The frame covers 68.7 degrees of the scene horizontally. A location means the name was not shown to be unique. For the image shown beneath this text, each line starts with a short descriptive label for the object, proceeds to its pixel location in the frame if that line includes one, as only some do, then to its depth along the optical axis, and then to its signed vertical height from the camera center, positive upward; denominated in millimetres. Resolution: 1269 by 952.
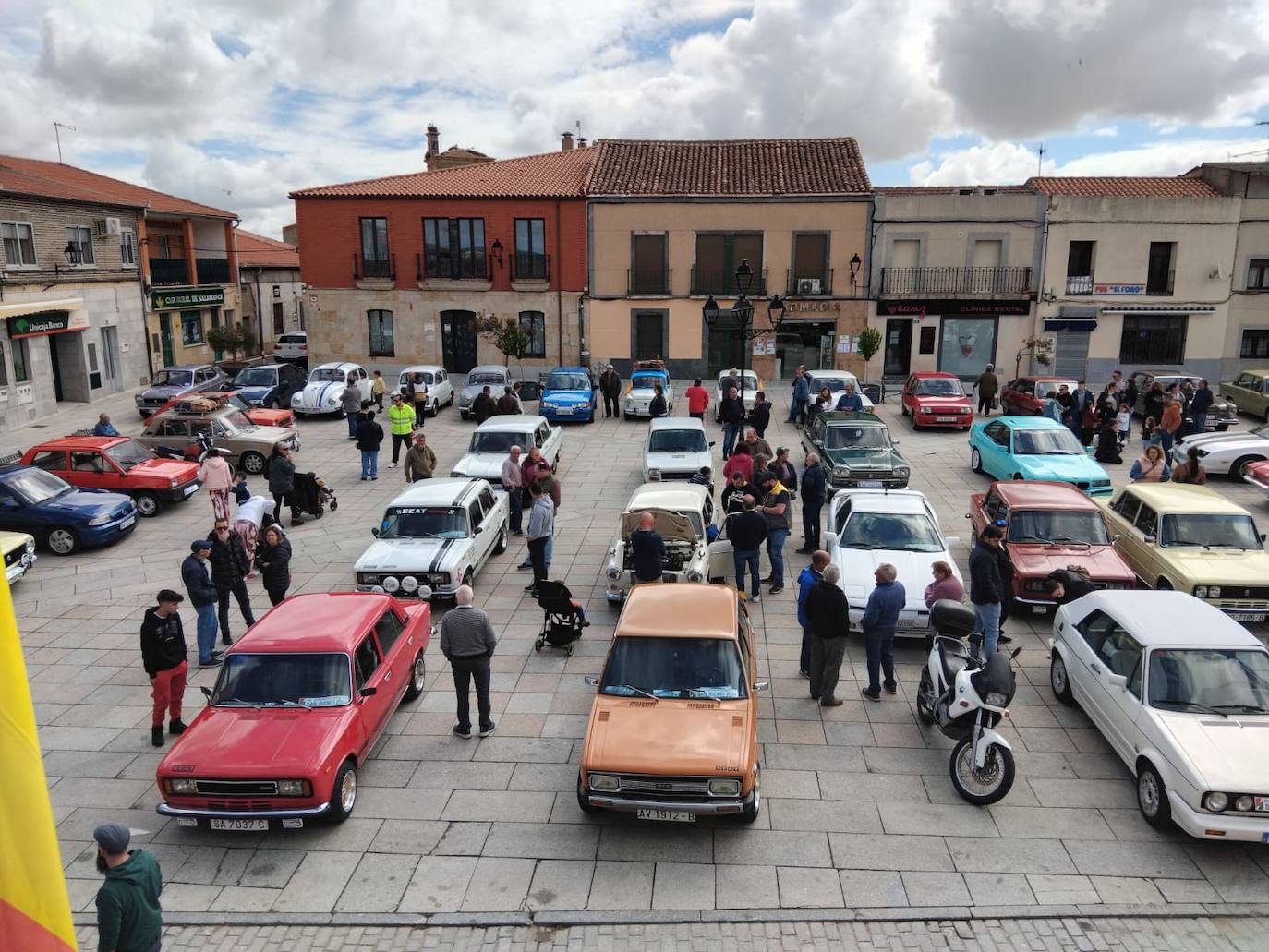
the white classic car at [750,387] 26177 -1973
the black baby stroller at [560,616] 11234 -3606
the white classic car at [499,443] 17734 -2545
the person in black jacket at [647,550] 11781 -2902
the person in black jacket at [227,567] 11461 -3101
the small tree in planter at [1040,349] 32594 -896
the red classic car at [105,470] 17719 -2979
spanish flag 3273 -1864
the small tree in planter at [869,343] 31172 -684
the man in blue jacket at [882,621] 9836 -3148
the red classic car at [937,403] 25438 -2171
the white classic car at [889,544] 11336 -2974
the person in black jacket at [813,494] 14477 -2684
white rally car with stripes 12406 -3164
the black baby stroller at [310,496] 17250 -3344
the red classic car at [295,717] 7629 -3548
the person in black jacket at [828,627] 9641 -3151
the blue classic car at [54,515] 15656 -3395
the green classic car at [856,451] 17438 -2563
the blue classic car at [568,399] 26484 -2300
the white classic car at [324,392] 27219 -2218
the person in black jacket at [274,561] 11859 -3125
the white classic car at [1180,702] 7254 -3323
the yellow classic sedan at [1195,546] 11641 -2970
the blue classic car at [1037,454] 17169 -2573
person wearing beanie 5496 -3436
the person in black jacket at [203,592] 10704 -3194
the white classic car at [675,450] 18172 -2621
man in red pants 9133 -3311
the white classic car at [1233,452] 19906 -2678
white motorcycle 8094 -3583
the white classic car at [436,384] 28266 -2076
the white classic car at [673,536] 12531 -3005
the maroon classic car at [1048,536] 12000 -2892
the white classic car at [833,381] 26516 -1702
